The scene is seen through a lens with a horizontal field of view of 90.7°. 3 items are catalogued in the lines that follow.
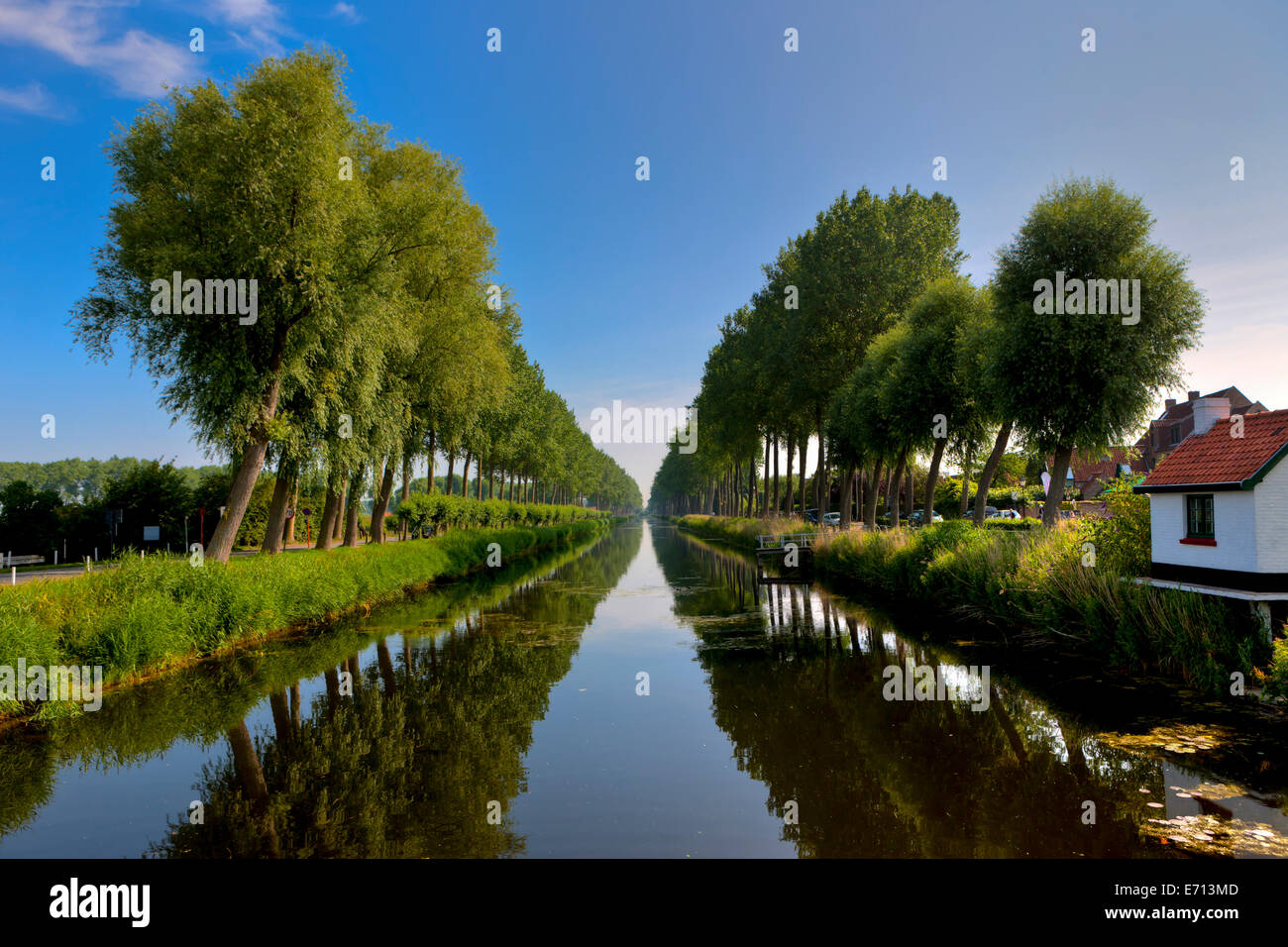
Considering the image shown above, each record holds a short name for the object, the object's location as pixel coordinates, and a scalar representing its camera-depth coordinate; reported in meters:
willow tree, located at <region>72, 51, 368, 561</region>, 16.61
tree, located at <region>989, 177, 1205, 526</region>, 18.67
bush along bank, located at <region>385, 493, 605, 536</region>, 35.16
